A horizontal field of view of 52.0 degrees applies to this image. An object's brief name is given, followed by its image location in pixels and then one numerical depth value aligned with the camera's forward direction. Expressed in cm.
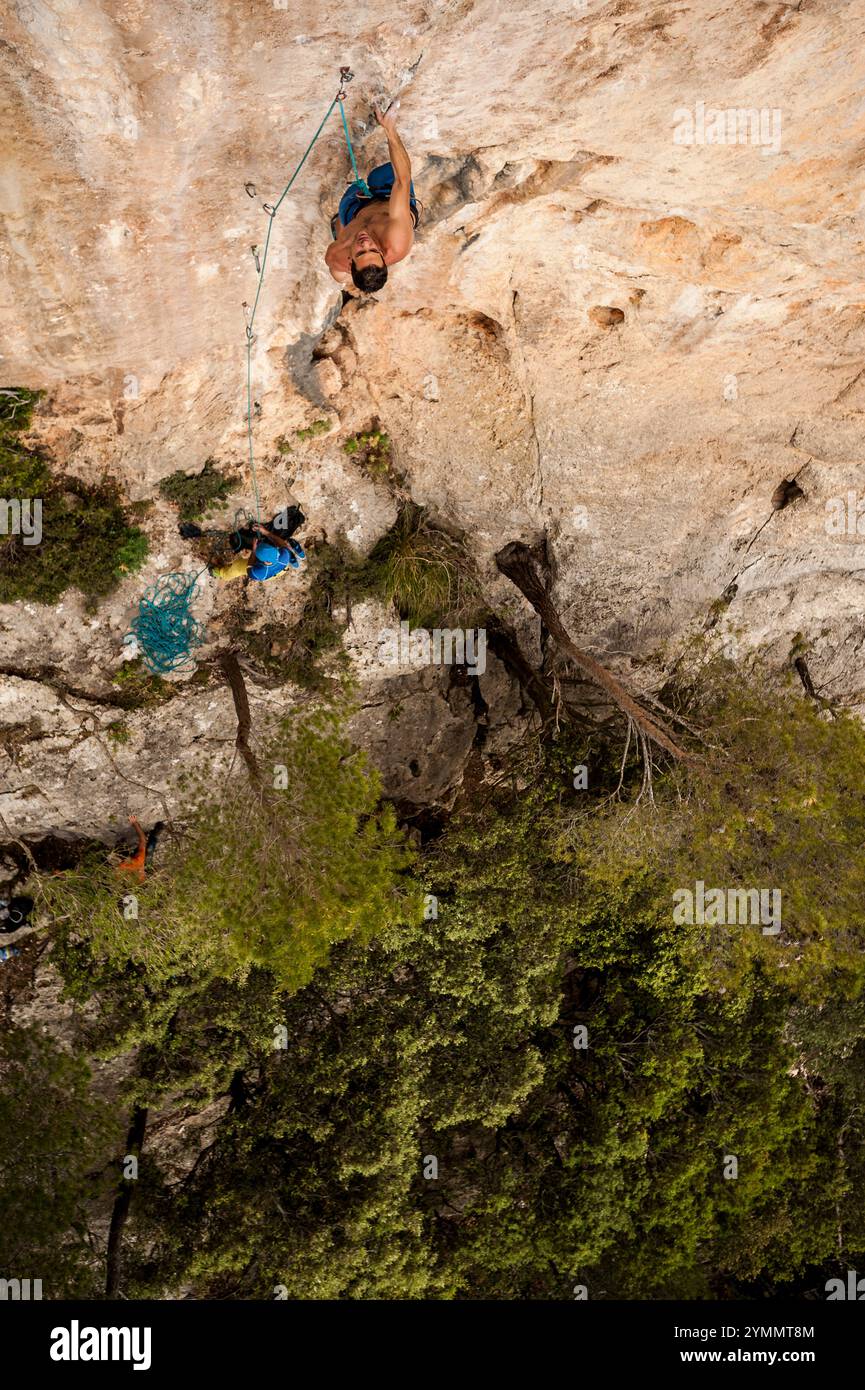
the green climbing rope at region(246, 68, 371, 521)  679
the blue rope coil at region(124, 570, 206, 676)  1105
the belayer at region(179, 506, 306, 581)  1053
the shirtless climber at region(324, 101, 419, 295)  691
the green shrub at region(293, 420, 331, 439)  1073
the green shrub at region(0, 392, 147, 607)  989
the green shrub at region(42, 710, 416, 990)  1174
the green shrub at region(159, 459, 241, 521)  1052
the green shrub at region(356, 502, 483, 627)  1165
